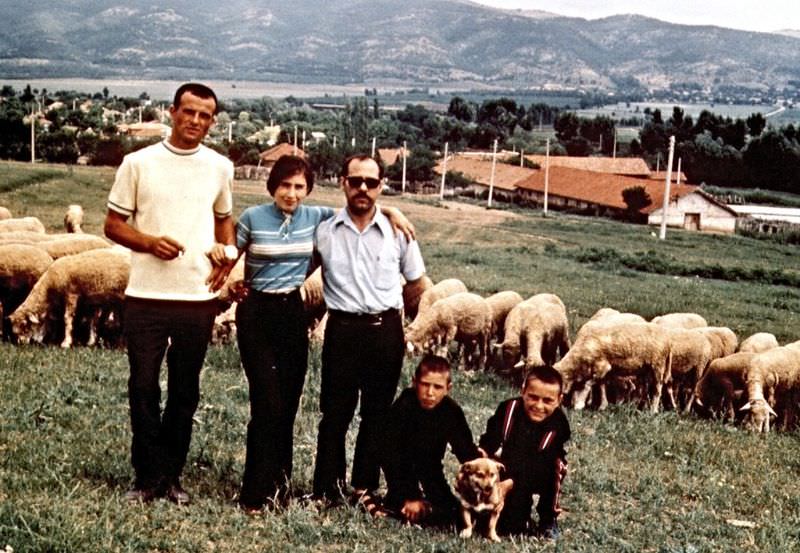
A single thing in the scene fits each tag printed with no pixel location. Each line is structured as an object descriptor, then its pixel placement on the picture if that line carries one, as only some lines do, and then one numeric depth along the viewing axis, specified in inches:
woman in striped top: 260.4
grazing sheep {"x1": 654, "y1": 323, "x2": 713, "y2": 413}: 567.5
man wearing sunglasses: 265.6
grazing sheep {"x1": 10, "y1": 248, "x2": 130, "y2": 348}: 553.9
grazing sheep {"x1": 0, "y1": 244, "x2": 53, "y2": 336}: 589.9
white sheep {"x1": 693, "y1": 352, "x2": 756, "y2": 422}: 546.0
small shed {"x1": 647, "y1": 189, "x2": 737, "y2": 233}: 2393.0
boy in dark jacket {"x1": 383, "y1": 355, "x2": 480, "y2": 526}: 270.5
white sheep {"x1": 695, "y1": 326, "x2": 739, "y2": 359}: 605.9
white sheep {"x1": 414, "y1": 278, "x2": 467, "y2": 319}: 722.2
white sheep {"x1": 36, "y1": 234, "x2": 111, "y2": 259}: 629.6
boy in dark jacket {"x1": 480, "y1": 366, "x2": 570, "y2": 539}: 275.0
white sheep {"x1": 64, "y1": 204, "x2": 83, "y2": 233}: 871.7
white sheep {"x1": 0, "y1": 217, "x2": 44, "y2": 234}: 762.8
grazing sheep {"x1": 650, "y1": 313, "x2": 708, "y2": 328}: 658.8
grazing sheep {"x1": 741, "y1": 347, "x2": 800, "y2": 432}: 523.7
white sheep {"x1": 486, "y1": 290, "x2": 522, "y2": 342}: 679.1
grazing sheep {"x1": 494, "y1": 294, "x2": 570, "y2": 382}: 611.2
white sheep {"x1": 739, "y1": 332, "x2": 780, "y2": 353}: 612.4
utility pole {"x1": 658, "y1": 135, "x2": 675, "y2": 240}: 1964.6
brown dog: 260.1
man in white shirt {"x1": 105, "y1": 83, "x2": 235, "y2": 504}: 244.8
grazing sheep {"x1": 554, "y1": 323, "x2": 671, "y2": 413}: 551.5
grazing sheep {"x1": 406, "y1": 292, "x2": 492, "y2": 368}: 658.2
